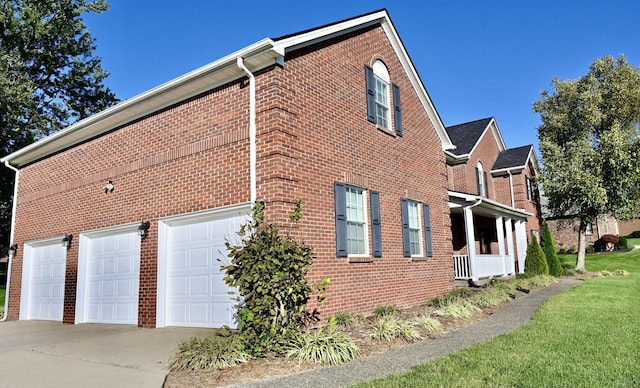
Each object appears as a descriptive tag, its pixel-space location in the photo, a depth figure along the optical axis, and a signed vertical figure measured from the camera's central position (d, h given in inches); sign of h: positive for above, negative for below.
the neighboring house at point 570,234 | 1405.0 +53.7
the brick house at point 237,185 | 326.3 +64.4
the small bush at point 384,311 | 369.2 -46.3
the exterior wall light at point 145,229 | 385.4 +27.5
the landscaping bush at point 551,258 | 801.6 -11.4
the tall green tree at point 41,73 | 773.3 +386.9
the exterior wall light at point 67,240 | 464.8 +23.8
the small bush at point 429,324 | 306.0 -48.9
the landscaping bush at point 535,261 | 727.1 -14.7
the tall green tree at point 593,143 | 868.6 +221.0
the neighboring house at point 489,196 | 638.5 +112.9
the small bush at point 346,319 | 321.1 -45.8
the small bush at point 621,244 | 1288.1 +17.4
